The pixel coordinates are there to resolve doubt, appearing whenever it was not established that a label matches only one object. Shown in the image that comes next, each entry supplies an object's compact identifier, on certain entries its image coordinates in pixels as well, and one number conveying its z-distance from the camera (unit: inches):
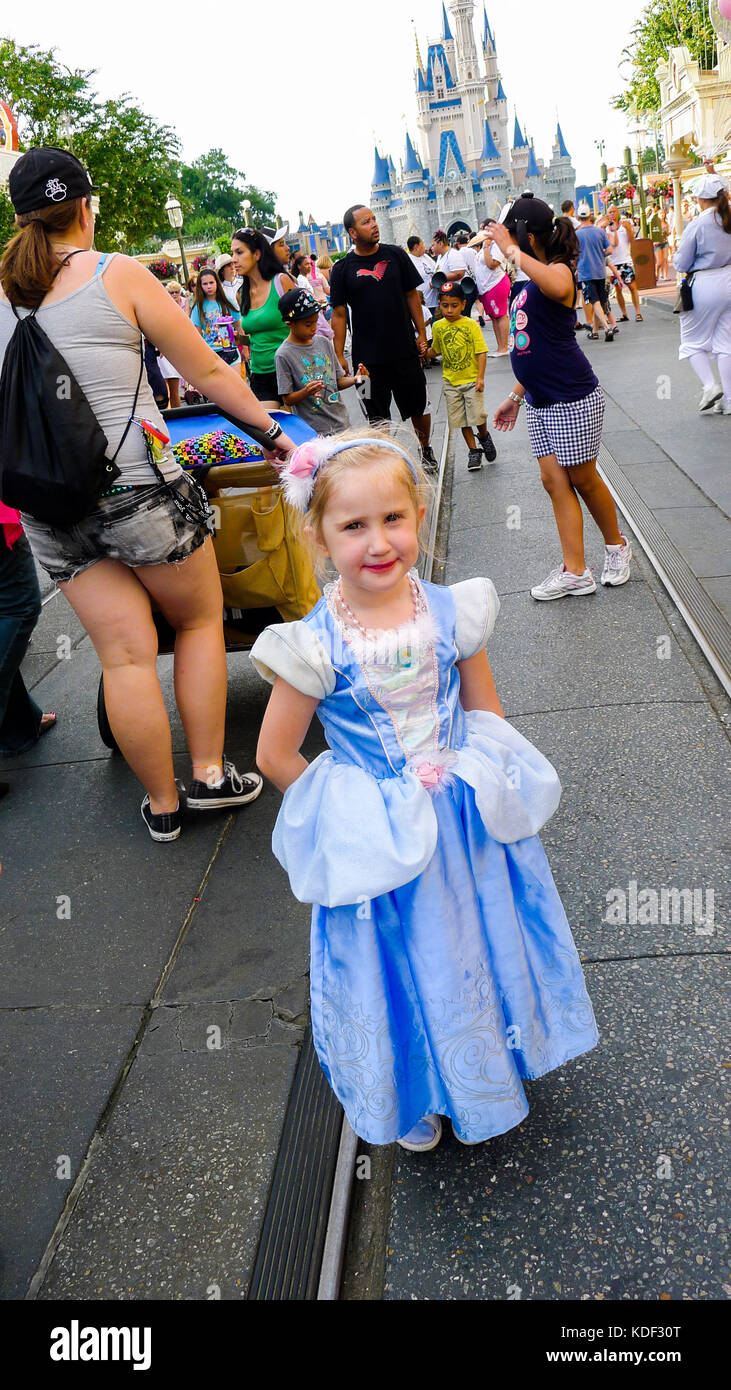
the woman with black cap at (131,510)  115.7
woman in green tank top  228.8
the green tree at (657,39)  1339.0
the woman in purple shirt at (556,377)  180.4
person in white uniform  315.0
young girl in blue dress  72.7
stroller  151.6
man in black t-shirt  274.1
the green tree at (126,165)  1498.5
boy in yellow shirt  314.8
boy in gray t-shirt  218.4
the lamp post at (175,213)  1237.1
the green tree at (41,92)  1419.8
